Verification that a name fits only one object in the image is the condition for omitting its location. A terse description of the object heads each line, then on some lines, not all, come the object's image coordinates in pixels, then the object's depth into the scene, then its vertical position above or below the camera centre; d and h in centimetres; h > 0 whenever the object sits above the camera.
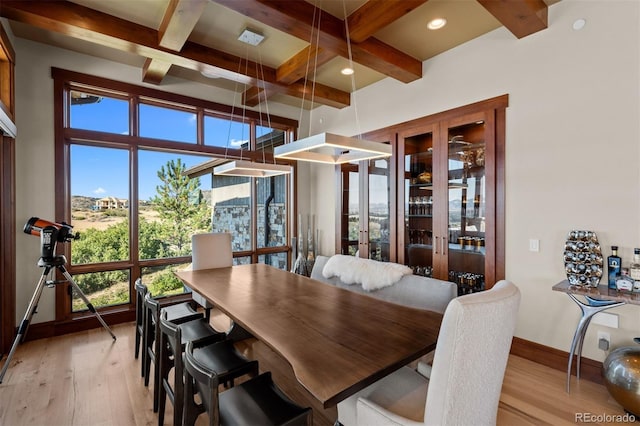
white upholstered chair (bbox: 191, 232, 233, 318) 357 -49
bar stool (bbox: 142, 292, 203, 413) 199 -93
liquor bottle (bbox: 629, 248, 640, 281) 221 -42
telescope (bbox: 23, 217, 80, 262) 291 -22
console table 213 -66
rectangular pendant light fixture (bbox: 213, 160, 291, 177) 290 +41
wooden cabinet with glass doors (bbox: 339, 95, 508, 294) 312 +16
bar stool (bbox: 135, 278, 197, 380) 237 -93
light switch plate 283 -33
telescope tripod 261 -76
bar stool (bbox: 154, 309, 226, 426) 161 -94
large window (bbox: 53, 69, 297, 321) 364 +34
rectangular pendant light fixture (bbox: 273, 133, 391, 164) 195 +44
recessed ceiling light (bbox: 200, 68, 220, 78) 351 +161
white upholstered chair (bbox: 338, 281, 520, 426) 105 -56
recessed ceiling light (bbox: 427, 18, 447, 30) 291 +180
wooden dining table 128 -67
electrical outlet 245 -105
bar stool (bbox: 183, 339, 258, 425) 150 -94
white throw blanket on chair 251 -55
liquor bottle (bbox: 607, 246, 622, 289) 234 -44
